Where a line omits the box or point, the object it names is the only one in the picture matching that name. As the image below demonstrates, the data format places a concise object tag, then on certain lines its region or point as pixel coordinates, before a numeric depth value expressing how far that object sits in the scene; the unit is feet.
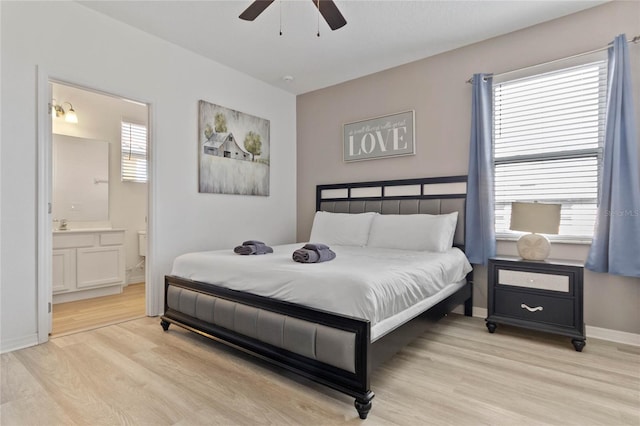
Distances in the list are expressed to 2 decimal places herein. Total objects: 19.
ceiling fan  7.50
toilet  15.92
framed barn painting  12.65
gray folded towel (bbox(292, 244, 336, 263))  7.93
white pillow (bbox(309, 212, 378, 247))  12.21
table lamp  9.06
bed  5.96
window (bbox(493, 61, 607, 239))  9.55
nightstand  8.55
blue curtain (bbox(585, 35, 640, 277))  8.48
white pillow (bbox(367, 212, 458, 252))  10.56
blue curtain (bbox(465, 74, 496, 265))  10.70
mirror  13.88
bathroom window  15.87
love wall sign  12.97
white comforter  6.16
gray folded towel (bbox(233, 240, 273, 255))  9.41
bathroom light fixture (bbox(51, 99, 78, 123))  13.73
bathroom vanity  12.67
